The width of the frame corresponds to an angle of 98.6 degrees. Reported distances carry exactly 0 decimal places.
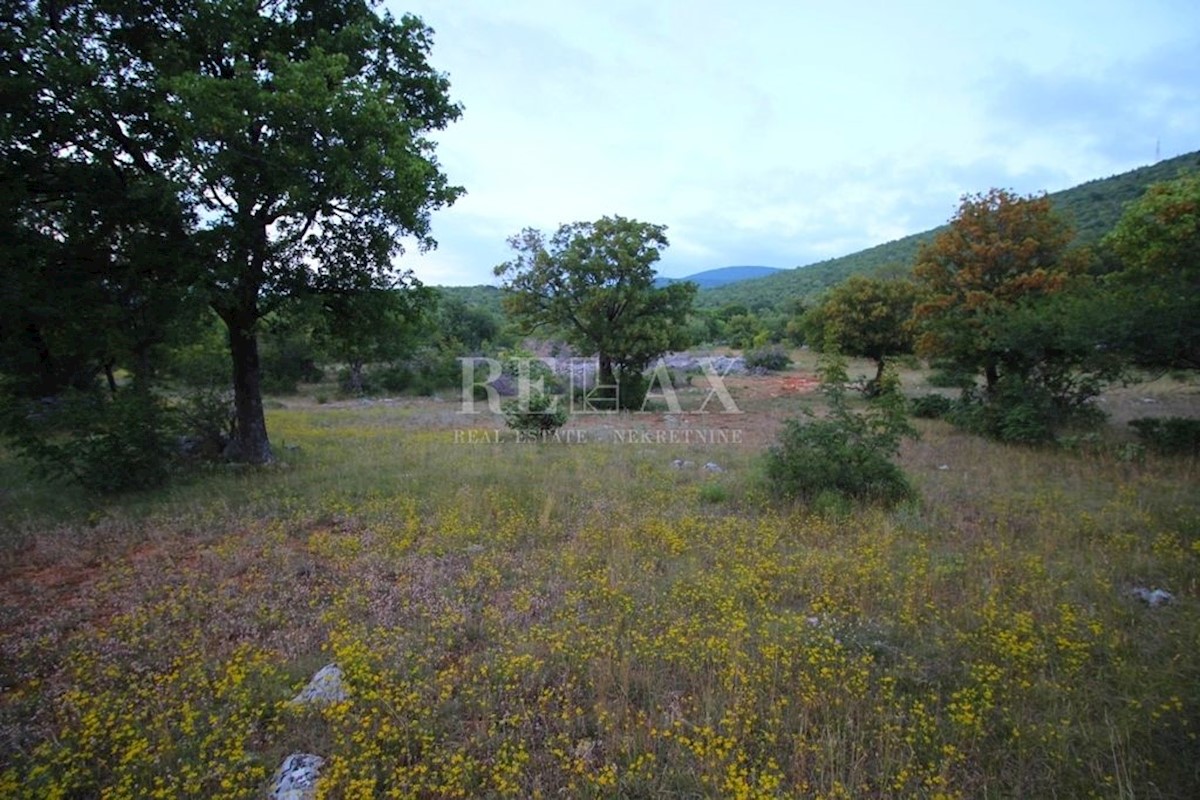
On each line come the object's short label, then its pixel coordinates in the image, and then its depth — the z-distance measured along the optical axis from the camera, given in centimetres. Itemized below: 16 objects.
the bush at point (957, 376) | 1392
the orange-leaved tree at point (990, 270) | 1316
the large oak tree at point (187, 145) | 652
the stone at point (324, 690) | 332
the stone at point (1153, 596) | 435
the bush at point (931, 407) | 1545
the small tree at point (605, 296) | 1869
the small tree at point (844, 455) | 734
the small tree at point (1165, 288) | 921
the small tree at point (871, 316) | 1984
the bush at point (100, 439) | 742
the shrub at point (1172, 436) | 973
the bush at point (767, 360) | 3316
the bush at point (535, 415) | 1284
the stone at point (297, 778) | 265
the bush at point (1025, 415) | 1115
